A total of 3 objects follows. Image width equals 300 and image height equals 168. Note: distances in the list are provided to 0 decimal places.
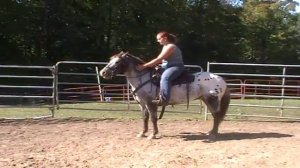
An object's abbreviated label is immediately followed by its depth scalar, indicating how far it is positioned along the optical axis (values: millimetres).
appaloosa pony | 8305
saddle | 8297
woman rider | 8078
